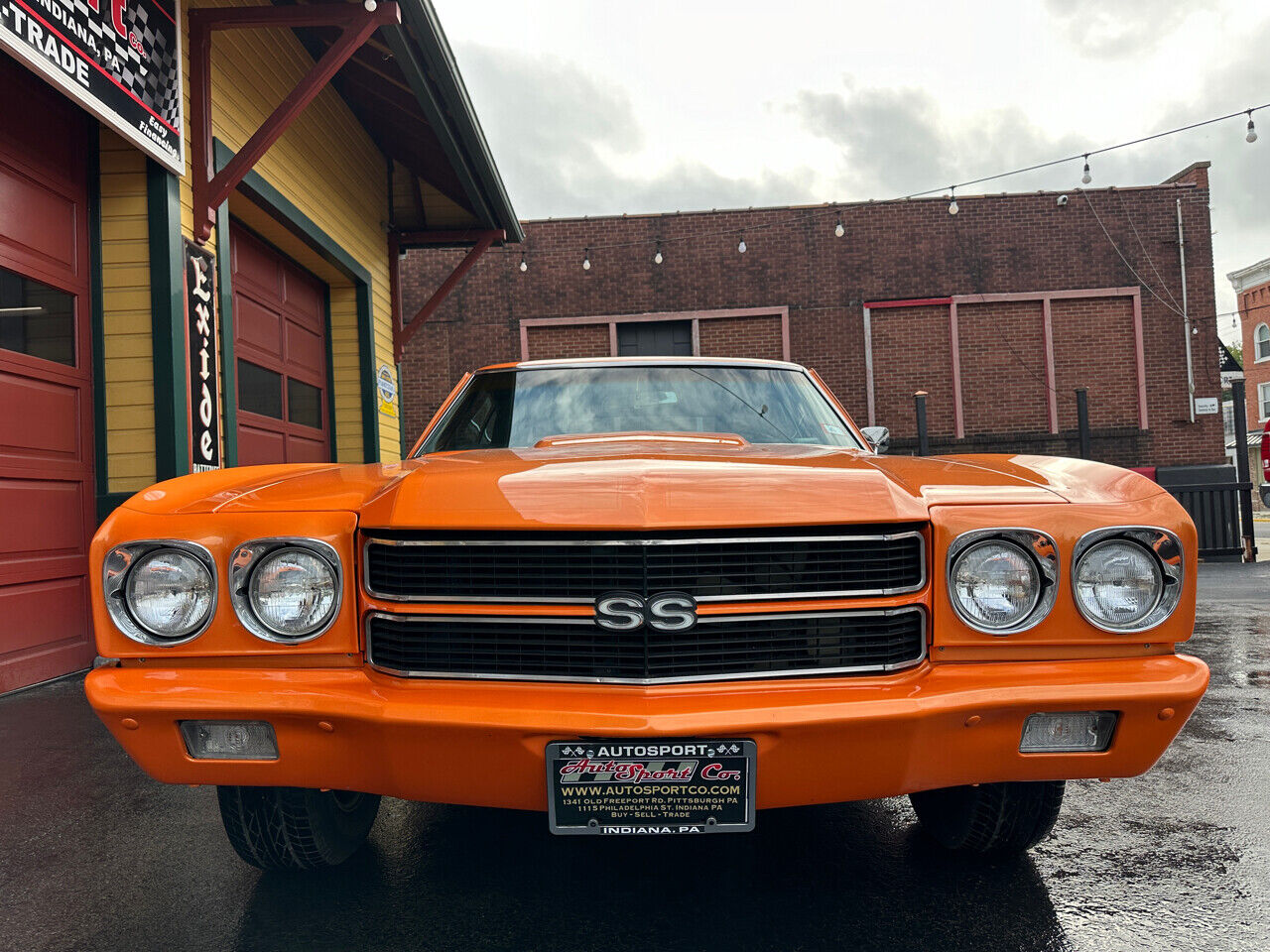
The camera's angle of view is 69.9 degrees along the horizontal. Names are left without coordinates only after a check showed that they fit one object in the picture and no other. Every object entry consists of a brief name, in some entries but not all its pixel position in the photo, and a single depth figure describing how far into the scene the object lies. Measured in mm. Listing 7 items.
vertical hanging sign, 5539
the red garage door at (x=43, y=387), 4625
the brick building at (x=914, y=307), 16188
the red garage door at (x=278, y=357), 7219
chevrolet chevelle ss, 1779
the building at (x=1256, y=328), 33000
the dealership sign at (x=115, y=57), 4176
